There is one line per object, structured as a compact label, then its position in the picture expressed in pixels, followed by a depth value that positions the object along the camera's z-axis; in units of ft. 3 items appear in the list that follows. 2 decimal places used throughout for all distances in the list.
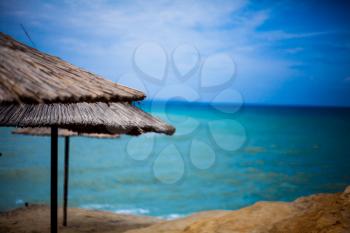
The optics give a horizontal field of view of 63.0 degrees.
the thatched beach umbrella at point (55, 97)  5.70
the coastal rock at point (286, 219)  9.57
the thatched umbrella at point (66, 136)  19.17
